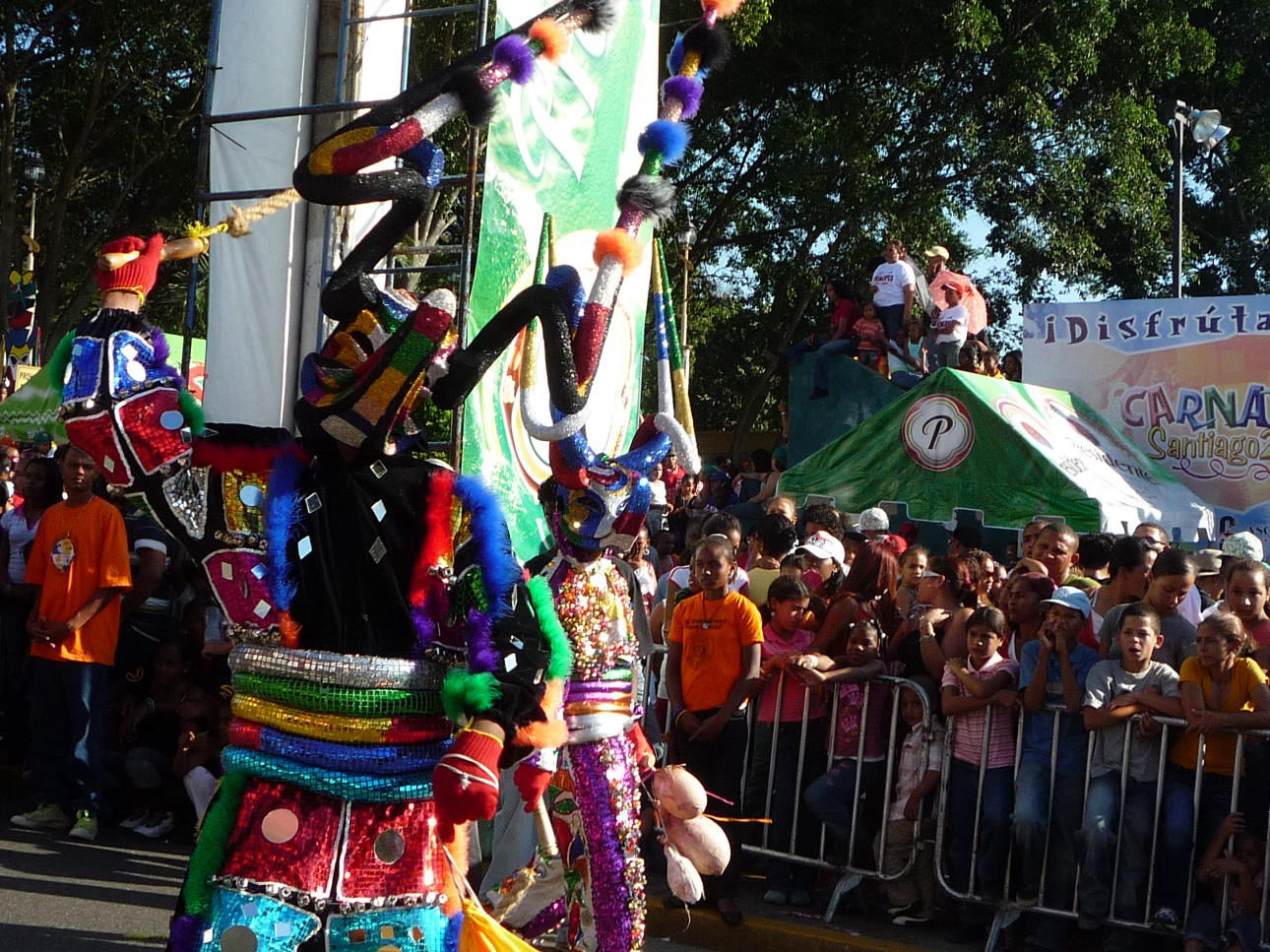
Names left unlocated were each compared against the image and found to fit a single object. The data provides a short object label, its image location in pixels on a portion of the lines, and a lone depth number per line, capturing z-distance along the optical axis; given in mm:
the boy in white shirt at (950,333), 14008
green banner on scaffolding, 6668
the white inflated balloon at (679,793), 5098
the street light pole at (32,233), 18234
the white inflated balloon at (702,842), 5137
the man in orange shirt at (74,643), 7602
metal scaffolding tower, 6219
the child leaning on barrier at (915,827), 6648
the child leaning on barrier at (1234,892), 5723
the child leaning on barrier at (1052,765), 6203
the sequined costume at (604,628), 4891
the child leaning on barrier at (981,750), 6332
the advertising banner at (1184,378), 12250
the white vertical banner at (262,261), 6320
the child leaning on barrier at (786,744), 6965
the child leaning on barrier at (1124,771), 6039
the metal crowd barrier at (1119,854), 5871
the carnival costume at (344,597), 3275
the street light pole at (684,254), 12515
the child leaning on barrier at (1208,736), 5902
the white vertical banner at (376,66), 6297
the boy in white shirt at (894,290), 15000
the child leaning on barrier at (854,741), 6820
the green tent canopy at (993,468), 11211
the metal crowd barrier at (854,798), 6688
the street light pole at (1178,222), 16578
